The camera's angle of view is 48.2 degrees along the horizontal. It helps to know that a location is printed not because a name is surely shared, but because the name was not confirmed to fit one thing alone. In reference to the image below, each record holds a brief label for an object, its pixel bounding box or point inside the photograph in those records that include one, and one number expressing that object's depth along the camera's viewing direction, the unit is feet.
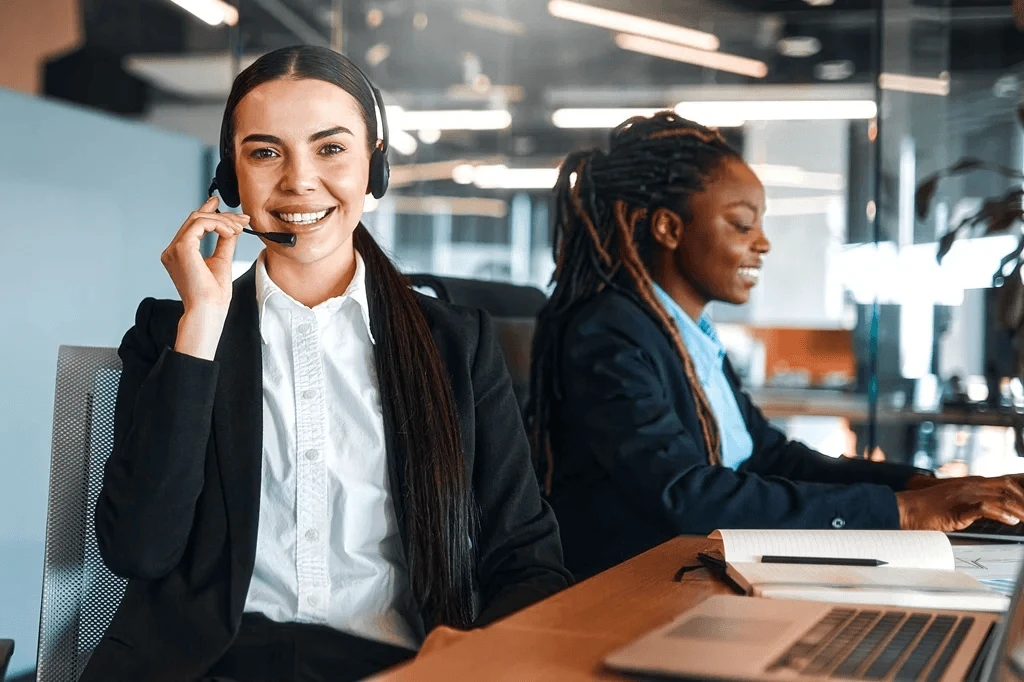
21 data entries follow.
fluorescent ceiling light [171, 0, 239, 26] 12.04
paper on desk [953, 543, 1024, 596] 4.04
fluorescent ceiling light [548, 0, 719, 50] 14.14
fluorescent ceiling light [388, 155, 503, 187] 14.26
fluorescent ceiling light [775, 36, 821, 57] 13.52
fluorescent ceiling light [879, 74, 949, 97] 12.75
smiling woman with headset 4.24
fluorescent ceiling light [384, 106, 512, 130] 14.40
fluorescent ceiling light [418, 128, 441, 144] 14.43
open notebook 3.54
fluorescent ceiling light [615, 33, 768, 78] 13.82
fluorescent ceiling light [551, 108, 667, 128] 14.53
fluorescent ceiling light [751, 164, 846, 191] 13.23
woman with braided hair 5.55
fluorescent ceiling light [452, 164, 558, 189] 14.51
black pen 4.08
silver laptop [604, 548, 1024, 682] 2.56
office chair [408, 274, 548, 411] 6.79
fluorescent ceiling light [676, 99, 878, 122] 13.16
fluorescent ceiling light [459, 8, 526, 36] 14.78
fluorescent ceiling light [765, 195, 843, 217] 13.24
